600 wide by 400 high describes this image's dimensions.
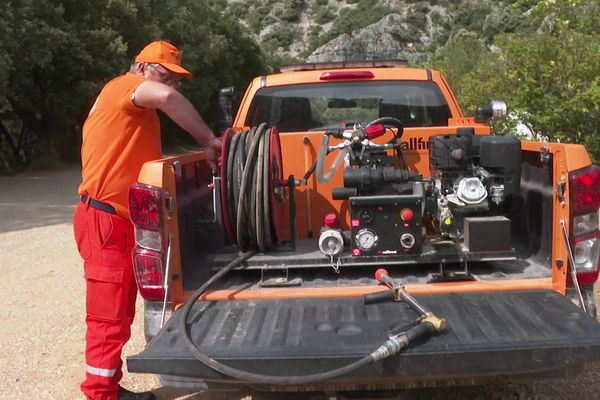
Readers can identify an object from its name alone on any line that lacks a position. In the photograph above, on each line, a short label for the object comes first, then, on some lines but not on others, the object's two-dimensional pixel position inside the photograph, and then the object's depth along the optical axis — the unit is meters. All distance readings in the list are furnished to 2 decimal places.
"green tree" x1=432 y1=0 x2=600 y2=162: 8.80
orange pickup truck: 2.56
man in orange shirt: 3.55
